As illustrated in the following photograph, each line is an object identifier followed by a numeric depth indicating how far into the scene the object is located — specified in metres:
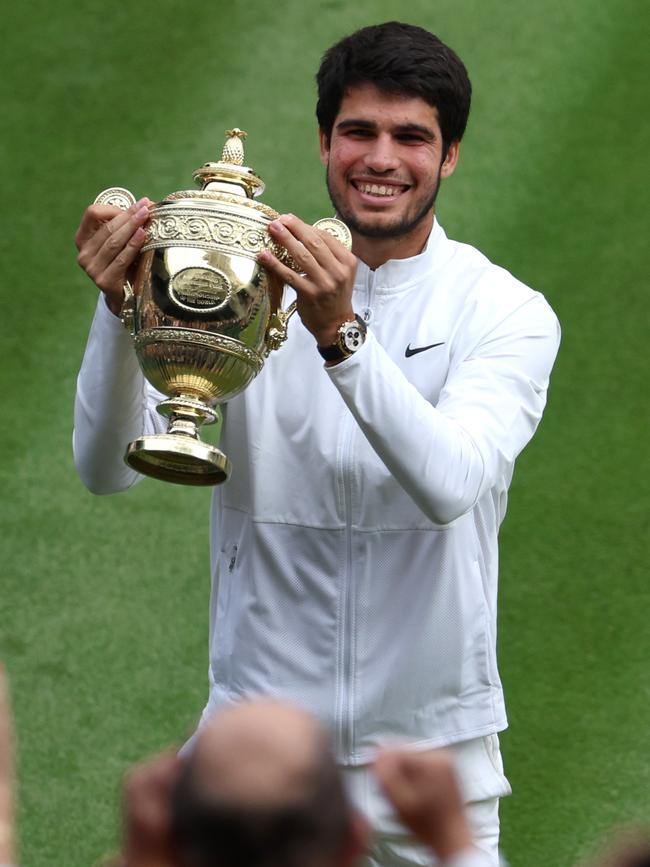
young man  9.78
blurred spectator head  8.66
